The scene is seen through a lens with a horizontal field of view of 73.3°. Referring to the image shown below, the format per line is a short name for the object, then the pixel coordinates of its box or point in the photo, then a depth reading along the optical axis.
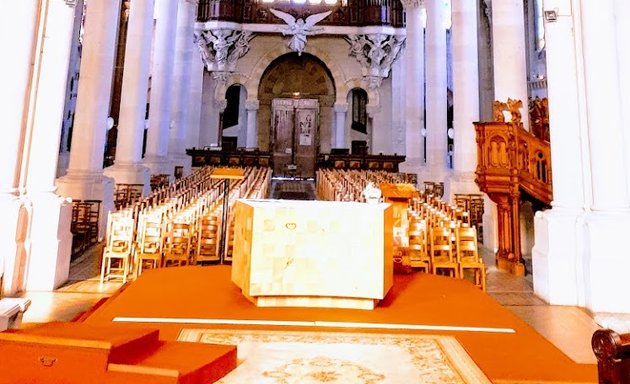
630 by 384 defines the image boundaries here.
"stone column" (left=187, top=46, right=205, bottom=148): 21.34
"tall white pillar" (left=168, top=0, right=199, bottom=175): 18.20
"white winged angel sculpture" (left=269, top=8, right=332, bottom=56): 23.98
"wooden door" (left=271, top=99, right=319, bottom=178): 24.00
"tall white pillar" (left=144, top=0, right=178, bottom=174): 15.33
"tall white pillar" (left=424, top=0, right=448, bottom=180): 14.97
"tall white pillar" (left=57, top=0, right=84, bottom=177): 17.55
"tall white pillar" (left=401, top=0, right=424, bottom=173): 18.03
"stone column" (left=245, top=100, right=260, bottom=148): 25.02
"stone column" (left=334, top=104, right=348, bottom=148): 25.06
